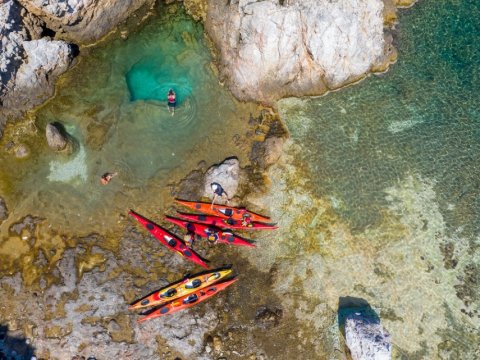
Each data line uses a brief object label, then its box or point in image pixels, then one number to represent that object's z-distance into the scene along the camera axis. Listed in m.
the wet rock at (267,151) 20.94
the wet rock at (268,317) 18.27
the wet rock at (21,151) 20.47
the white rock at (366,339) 17.25
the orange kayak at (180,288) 18.06
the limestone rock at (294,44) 21.30
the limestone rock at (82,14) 20.33
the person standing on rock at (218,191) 20.09
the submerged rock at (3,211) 19.23
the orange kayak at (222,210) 19.86
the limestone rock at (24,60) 20.06
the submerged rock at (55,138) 20.25
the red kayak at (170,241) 19.00
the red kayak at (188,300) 17.94
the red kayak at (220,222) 19.73
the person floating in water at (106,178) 20.19
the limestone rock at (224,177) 20.25
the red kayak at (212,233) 19.28
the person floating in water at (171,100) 21.54
